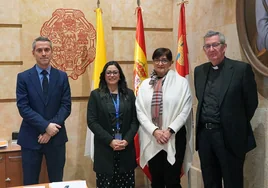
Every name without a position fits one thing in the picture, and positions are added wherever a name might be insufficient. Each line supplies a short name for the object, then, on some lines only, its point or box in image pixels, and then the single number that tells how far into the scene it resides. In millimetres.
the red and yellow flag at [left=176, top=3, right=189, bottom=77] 3422
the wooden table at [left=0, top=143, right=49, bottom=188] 3104
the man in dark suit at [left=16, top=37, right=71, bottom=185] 2689
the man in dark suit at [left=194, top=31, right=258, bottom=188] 2371
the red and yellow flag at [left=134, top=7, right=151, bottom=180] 3539
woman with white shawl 2645
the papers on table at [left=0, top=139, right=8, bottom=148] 3197
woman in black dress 2594
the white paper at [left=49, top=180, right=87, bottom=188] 1897
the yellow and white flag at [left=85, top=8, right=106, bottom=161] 3402
